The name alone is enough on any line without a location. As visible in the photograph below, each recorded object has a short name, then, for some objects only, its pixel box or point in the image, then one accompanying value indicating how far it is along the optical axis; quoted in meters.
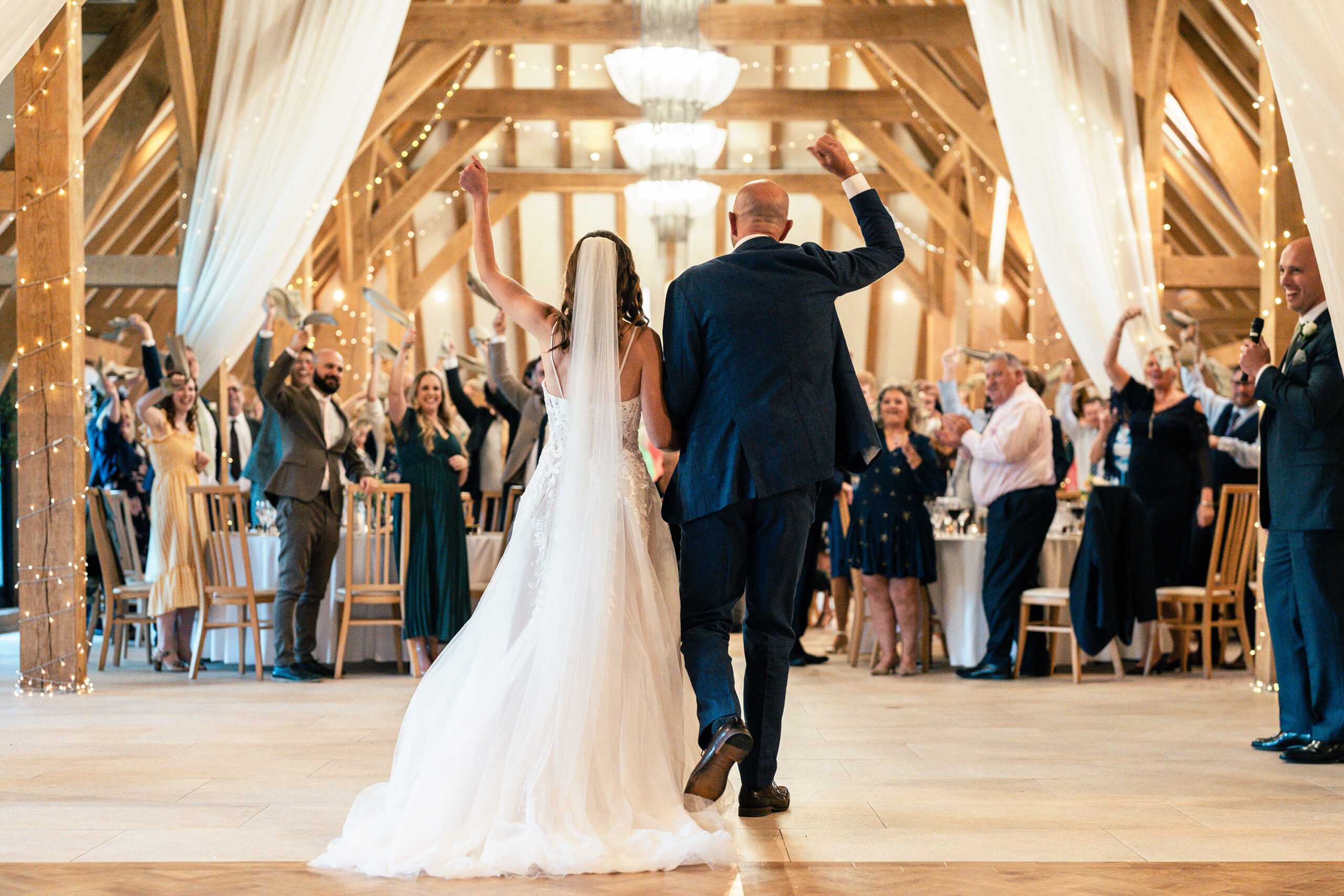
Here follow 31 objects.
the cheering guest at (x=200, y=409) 6.56
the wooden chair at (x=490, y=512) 7.12
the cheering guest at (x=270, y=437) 6.16
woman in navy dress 6.10
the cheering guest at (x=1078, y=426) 8.69
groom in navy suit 3.16
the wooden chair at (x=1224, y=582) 6.09
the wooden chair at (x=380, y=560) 6.08
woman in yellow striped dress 6.30
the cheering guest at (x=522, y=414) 6.87
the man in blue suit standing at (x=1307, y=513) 3.97
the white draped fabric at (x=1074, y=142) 6.79
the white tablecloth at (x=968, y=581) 6.36
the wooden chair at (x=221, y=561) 6.09
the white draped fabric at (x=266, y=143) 6.89
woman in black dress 6.39
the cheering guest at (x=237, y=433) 8.72
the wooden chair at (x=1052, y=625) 6.00
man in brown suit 6.08
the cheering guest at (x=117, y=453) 7.40
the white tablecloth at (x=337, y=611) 6.48
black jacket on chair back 5.93
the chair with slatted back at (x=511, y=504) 6.65
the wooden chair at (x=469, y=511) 7.08
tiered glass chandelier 8.98
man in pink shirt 6.03
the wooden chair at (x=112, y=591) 6.32
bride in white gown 2.76
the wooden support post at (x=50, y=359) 5.61
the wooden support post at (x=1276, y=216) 5.62
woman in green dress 6.10
